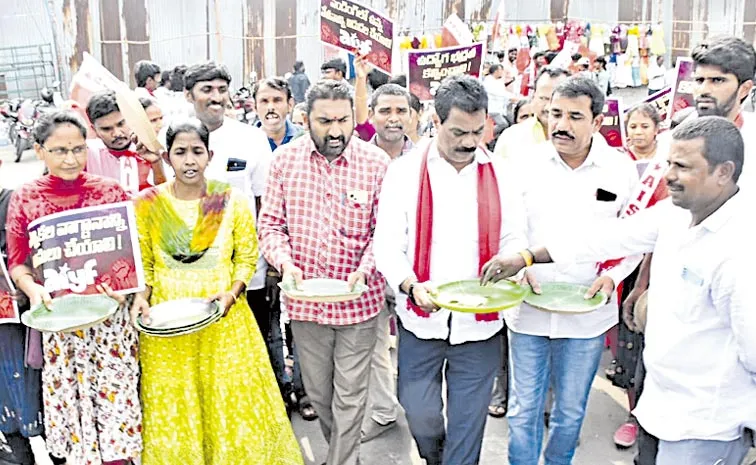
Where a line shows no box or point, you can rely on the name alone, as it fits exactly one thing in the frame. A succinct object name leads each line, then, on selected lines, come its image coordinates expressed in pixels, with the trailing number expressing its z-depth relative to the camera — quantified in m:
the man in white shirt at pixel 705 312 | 2.25
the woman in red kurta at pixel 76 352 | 3.06
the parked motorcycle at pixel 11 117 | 13.11
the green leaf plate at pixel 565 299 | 2.93
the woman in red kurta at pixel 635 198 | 3.18
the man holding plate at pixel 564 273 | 3.13
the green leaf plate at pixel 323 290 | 2.95
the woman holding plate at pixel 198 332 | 3.22
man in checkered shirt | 3.25
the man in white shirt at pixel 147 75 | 7.44
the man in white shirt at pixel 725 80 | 3.29
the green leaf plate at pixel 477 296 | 2.77
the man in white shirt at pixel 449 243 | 2.99
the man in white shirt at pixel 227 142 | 3.93
